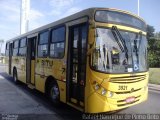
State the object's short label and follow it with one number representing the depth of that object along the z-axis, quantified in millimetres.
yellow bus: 3351
